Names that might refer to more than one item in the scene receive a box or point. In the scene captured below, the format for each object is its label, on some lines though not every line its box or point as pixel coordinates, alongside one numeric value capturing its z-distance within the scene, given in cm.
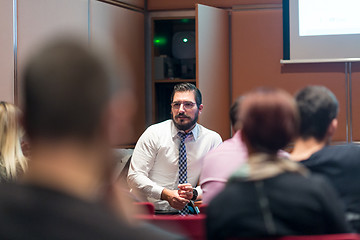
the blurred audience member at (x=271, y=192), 217
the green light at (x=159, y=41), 544
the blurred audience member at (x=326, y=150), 286
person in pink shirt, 310
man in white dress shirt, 404
